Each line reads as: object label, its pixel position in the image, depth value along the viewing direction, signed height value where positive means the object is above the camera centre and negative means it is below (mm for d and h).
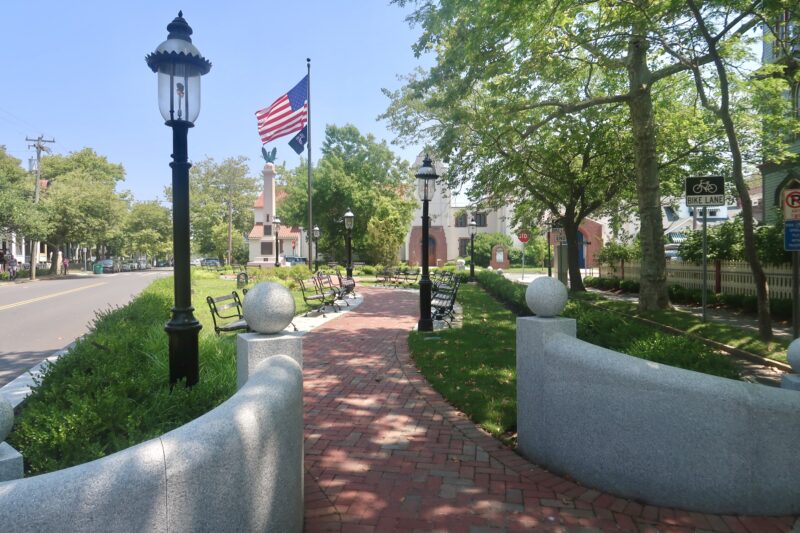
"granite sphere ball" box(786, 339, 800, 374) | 3391 -677
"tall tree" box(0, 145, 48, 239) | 32250 +2909
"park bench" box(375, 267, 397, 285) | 27688 -1023
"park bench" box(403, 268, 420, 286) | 27391 -1259
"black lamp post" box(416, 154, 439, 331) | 10297 +1010
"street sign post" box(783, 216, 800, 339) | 7566 +128
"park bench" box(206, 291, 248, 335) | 8577 -1153
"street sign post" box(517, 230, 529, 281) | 25509 +1092
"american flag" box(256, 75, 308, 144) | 21391 +6189
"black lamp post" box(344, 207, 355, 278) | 21531 +1351
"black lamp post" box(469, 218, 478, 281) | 27688 +1437
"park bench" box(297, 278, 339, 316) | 13578 -1219
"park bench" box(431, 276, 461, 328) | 11648 -1196
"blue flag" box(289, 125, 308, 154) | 23328 +5463
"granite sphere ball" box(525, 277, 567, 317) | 3992 -323
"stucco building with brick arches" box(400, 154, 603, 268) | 53188 +2623
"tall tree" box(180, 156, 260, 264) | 65812 +7835
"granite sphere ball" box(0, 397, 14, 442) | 1931 -621
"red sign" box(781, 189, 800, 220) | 7531 +791
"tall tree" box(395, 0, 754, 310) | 9141 +4381
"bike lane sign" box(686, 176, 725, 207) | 9633 +1293
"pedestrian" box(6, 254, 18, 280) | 35000 -782
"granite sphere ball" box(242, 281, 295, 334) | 3250 -328
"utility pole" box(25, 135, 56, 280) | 37250 +8674
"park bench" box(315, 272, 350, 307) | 14905 -1016
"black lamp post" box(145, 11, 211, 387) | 4070 +1059
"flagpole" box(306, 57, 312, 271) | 24888 +5723
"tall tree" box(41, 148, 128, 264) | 39656 +3854
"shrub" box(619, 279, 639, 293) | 19938 -1161
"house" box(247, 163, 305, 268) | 49500 +2770
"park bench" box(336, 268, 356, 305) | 16205 -960
